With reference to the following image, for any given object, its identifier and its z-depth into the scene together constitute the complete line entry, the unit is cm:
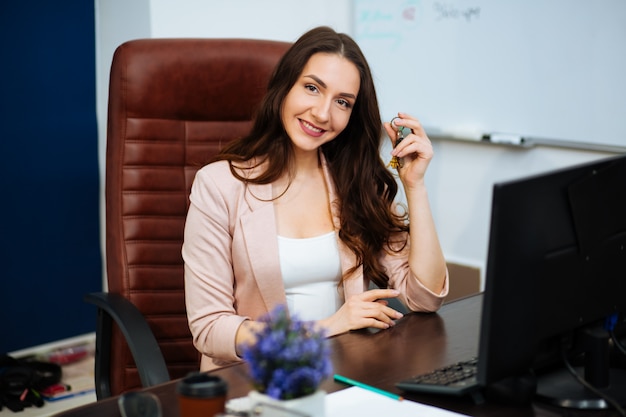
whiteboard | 262
